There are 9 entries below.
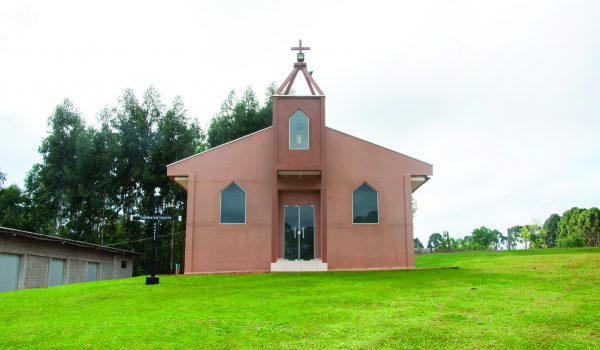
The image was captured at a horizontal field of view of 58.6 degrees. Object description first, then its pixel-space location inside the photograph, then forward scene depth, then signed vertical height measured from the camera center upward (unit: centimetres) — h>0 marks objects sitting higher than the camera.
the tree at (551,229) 6975 +359
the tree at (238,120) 3441 +876
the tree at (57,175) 3272 +493
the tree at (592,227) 5438 +289
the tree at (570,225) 5658 +353
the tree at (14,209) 3344 +311
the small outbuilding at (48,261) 2167 -20
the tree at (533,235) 6325 +246
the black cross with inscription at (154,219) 1528 +110
